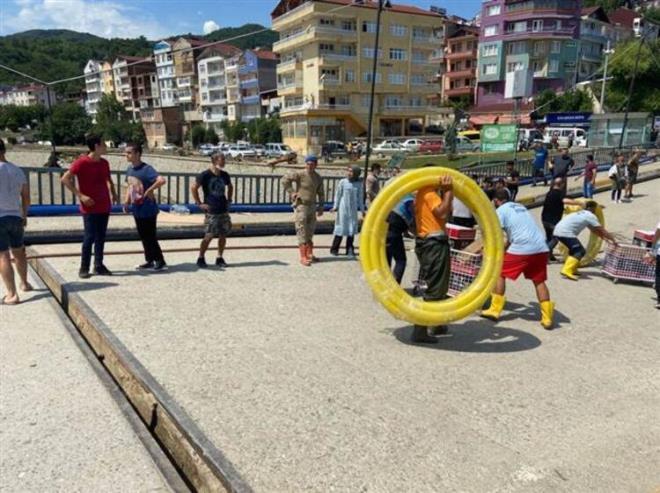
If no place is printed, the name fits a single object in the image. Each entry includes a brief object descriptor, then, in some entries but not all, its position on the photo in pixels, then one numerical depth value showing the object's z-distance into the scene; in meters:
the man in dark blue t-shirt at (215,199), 7.51
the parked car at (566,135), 46.28
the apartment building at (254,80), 82.56
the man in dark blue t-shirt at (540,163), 21.83
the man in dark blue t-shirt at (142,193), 7.03
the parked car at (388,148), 46.75
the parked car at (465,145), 43.81
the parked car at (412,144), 47.95
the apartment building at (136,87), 111.88
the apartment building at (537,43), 74.41
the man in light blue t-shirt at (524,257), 6.32
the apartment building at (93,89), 129.99
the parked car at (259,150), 50.29
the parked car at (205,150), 58.95
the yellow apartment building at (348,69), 62.44
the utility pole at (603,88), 56.47
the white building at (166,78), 103.69
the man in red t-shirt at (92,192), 6.54
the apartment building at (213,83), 91.00
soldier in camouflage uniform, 8.52
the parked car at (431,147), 46.03
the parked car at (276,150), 49.38
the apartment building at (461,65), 85.19
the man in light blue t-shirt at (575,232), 8.61
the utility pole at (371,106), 11.38
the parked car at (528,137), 44.47
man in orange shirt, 5.22
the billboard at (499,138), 23.58
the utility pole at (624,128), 29.98
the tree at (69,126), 93.44
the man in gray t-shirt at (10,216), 5.67
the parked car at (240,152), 49.77
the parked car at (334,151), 46.84
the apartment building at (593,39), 77.88
